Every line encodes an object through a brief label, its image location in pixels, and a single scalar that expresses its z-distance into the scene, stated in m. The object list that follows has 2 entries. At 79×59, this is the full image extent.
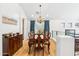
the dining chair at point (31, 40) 1.59
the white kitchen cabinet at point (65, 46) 1.38
